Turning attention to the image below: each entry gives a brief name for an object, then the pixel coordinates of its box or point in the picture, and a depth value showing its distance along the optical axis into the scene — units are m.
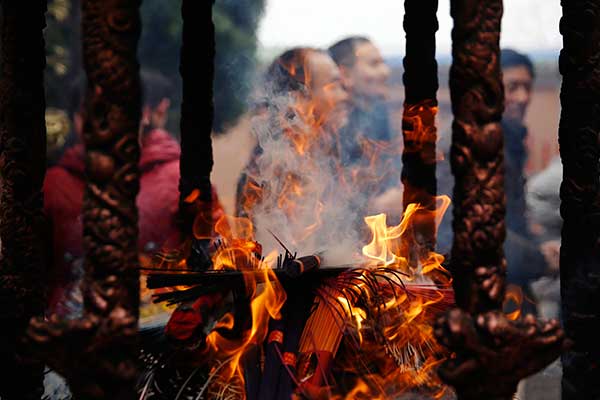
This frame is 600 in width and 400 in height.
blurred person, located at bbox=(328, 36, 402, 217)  20.02
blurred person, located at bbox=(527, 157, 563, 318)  18.57
